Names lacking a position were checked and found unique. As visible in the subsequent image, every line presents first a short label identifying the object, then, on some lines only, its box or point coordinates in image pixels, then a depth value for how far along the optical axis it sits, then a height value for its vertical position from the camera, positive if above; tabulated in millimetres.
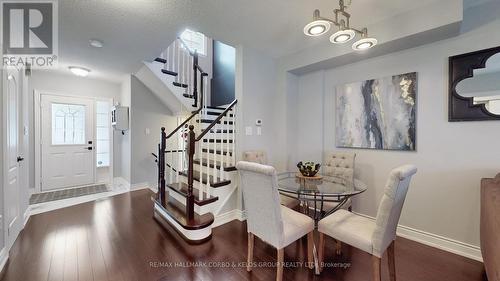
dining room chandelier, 1625 +910
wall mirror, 1988 +535
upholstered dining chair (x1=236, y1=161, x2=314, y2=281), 1564 -634
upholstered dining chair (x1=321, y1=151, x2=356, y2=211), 2664 -334
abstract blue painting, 2451 +343
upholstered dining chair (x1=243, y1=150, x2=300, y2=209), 2547 -274
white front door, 4250 -51
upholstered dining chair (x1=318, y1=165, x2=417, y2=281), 1420 -712
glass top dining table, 1901 -483
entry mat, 3752 -1068
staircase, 2484 -435
